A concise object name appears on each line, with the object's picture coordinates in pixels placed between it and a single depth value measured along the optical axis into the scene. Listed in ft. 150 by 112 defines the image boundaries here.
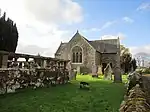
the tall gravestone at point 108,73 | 47.00
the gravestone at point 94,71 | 57.32
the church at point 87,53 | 83.84
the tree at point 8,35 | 51.59
